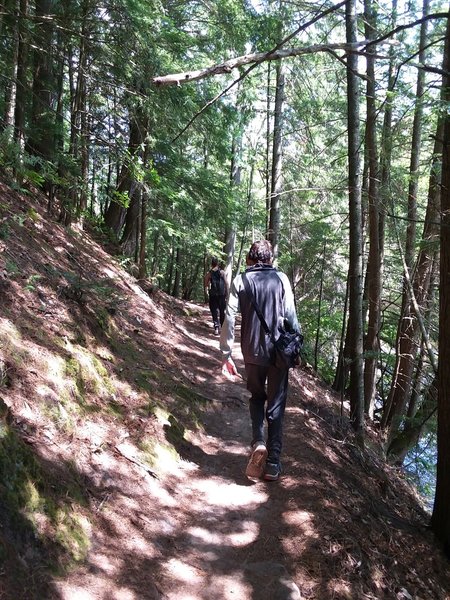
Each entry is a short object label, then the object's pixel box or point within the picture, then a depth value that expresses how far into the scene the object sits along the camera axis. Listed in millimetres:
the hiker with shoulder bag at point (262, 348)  4488
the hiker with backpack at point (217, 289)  11500
